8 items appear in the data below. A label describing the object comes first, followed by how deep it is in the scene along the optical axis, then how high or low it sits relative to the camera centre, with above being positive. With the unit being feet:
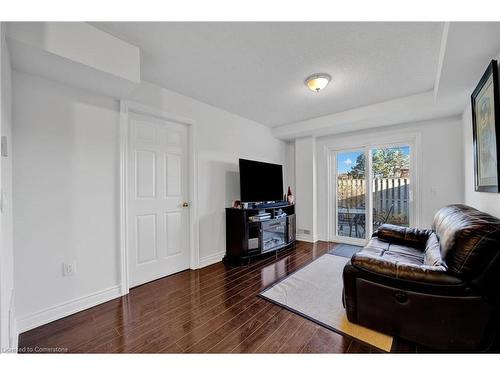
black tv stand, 10.56 -2.31
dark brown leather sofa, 4.40 -2.34
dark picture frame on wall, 5.35 +1.52
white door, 8.37 -0.41
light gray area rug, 5.43 -3.65
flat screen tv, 10.95 +0.36
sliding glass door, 12.14 -0.21
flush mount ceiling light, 7.83 +3.88
